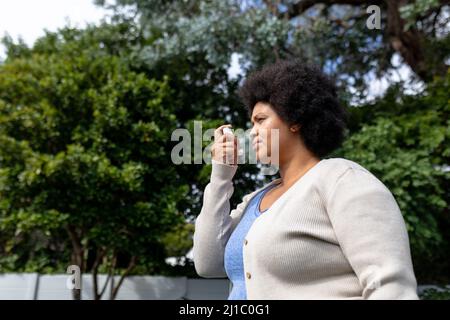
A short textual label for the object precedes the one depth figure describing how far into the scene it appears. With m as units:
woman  1.19
